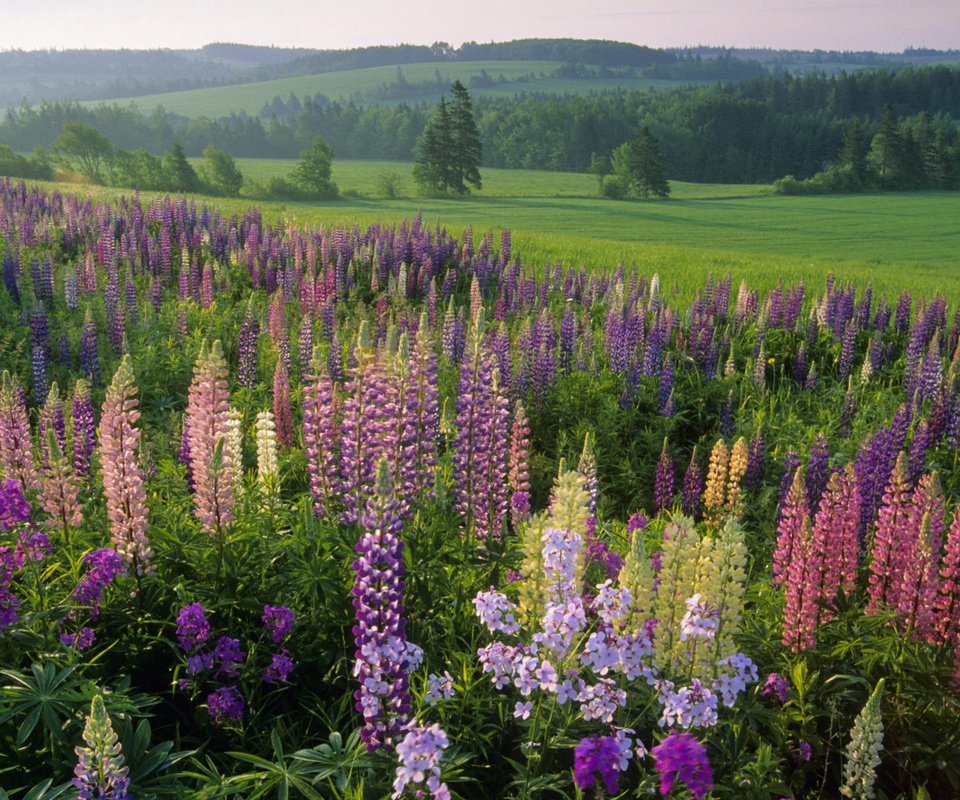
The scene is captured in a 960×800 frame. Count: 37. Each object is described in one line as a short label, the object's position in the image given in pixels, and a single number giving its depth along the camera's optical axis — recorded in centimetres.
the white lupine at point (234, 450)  489
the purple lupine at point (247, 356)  935
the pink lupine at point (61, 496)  420
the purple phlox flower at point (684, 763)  251
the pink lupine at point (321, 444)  508
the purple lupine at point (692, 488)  698
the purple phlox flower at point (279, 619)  389
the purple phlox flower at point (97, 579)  381
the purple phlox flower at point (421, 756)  236
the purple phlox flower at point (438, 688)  303
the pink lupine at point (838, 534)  436
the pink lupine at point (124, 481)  405
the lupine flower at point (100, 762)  232
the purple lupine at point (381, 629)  280
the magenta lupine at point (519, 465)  540
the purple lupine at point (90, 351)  926
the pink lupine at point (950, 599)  413
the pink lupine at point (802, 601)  414
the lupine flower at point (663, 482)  700
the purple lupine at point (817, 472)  663
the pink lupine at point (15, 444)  473
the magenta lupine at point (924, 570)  414
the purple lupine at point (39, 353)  841
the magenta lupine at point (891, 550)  446
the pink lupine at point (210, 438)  430
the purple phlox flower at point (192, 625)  367
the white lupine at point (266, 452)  531
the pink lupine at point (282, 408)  703
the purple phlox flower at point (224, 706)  354
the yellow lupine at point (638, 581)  335
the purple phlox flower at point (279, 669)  374
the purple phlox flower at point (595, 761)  251
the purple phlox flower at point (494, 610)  301
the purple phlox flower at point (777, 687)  386
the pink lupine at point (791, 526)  454
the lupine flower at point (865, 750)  297
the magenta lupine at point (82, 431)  566
